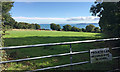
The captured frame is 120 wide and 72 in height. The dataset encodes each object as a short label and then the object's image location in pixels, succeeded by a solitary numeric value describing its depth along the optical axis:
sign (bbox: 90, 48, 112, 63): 2.42
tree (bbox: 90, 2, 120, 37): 4.55
